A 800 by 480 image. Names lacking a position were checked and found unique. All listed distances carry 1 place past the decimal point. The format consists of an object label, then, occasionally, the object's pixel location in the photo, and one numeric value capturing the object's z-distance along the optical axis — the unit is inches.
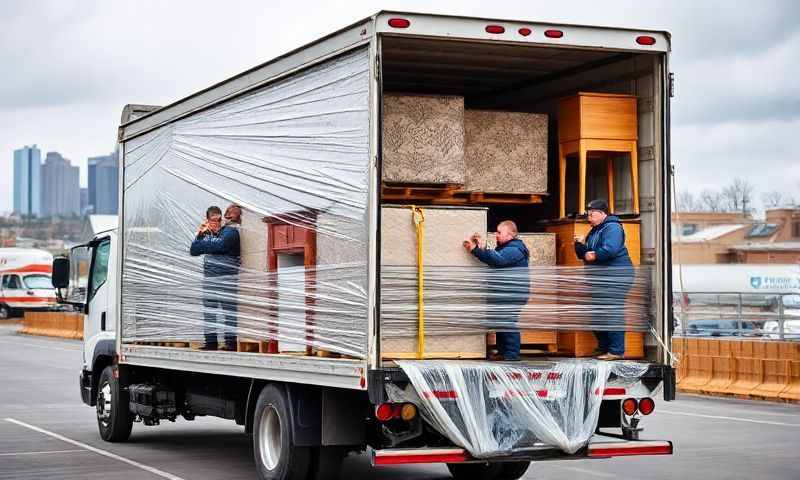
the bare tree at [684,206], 4507.9
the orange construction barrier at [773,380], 761.0
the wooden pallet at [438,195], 386.6
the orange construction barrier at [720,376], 804.6
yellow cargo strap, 357.7
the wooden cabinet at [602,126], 400.8
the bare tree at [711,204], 4554.6
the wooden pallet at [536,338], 394.0
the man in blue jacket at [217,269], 426.6
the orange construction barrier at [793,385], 746.8
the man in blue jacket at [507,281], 370.0
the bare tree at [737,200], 4514.3
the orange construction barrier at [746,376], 780.0
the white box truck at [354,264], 346.6
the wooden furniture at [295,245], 375.9
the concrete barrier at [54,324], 1795.0
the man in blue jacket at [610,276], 385.4
